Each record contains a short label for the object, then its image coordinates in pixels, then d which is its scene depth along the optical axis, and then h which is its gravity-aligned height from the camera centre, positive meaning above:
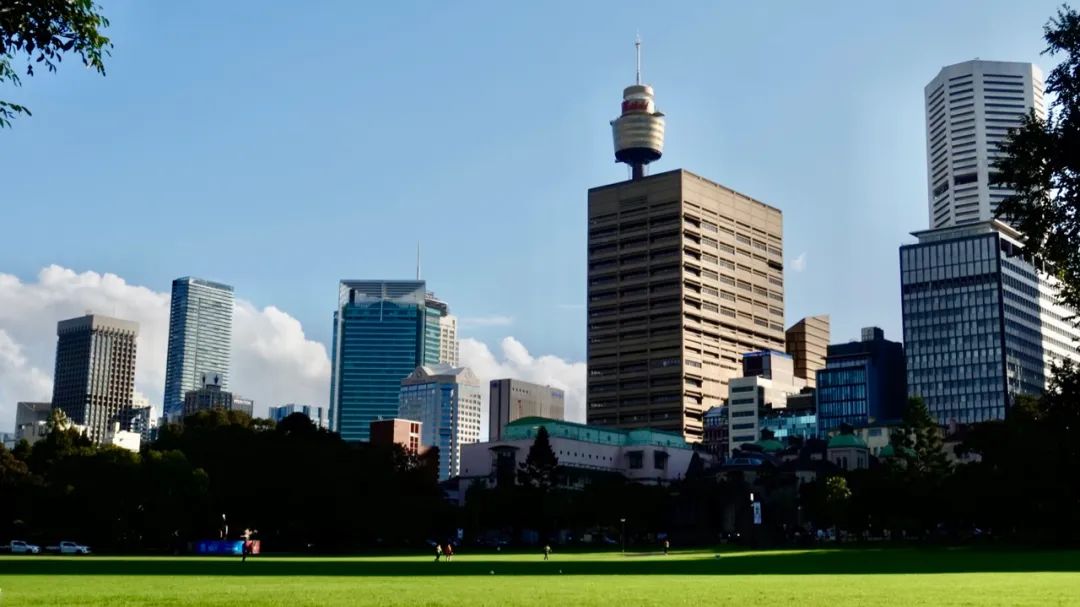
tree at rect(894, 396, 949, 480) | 163.15 +12.41
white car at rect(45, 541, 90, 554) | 125.31 -3.21
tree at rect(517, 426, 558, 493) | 180.25 +8.92
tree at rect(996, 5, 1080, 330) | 40.31 +12.29
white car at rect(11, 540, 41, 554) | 125.25 -3.27
